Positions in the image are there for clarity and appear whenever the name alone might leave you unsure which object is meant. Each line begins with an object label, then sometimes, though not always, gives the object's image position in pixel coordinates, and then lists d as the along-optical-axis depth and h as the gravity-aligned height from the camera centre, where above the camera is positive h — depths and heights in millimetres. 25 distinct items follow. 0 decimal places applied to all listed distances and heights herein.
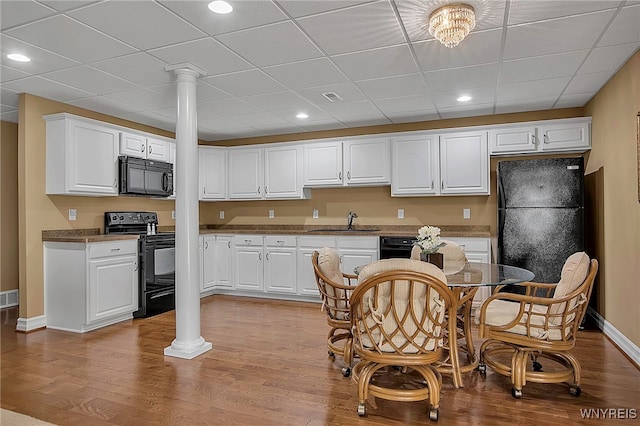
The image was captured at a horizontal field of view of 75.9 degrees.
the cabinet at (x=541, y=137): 4504 +879
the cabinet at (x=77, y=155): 4261 +700
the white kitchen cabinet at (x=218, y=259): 5887 -590
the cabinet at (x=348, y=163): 5398 +733
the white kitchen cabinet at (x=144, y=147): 4871 +917
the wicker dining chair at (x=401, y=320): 2162 -570
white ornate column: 3438 -33
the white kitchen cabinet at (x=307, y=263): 5398 -610
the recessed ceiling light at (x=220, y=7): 2400 +1265
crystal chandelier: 2424 +1167
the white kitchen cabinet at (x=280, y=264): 5543 -631
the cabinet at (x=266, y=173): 5902 +668
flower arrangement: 2861 -177
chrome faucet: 5789 -18
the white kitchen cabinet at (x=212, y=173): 6180 +695
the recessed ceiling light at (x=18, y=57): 3171 +1286
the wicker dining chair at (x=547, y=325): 2451 -683
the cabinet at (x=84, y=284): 4125 -666
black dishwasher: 4902 -369
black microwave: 4830 +533
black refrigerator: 4160 +5
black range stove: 4727 -502
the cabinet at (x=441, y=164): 4938 +637
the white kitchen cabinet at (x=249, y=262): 5738 -624
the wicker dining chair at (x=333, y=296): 2945 -578
